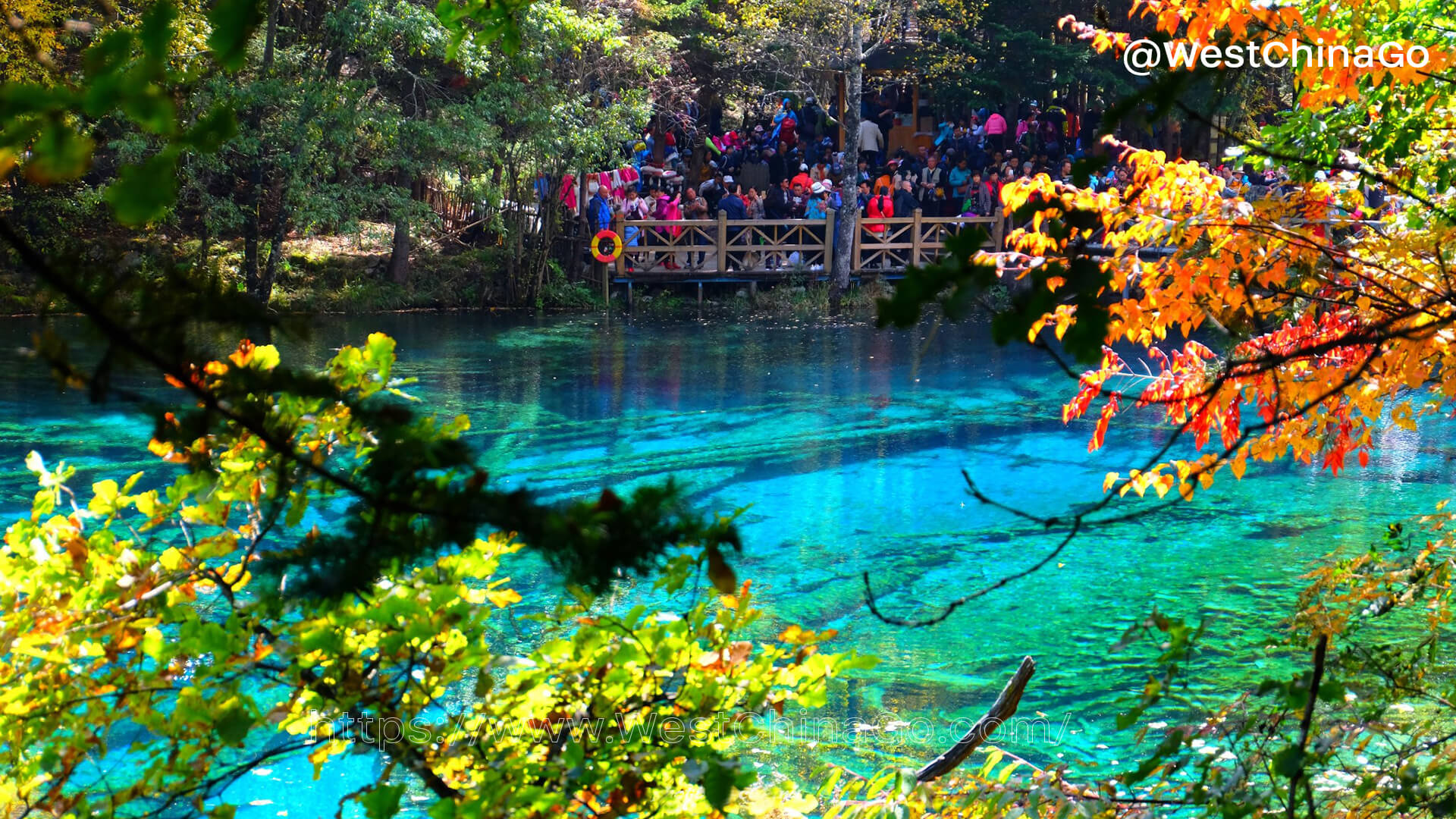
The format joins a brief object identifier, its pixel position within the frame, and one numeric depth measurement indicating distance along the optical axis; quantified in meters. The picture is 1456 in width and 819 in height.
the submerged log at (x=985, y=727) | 2.57
